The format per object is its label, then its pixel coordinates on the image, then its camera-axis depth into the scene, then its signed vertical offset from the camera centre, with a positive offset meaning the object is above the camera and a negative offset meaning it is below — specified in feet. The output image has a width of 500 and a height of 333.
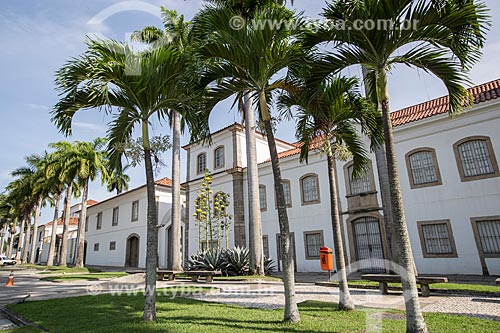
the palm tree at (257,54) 16.61 +10.71
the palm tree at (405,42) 13.57 +9.58
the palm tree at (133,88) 17.29 +9.90
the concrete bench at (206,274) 38.70 -2.54
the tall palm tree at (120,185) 103.24 +24.17
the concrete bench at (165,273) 43.62 -2.66
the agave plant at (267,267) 46.86 -2.54
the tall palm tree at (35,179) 98.89 +26.51
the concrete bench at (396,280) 22.94 -2.78
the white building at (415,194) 37.27 +7.36
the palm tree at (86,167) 77.40 +23.97
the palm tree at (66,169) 79.94 +23.56
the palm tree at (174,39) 54.44 +37.12
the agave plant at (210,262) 44.24 -1.22
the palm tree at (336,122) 19.51 +8.70
